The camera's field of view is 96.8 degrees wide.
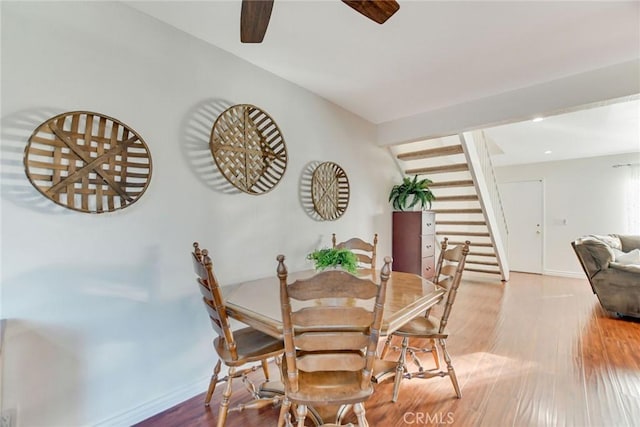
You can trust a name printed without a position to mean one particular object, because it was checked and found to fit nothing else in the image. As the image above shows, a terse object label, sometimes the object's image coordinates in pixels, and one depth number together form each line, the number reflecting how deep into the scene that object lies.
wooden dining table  1.36
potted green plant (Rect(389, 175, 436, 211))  3.94
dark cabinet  3.82
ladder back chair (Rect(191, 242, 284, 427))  1.45
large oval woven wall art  1.39
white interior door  6.02
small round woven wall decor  2.92
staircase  3.74
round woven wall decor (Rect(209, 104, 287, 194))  2.11
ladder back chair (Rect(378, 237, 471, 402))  1.85
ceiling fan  1.20
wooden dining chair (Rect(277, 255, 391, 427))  1.12
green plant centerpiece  1.85
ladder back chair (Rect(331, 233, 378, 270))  2.67
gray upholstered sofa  3.27
